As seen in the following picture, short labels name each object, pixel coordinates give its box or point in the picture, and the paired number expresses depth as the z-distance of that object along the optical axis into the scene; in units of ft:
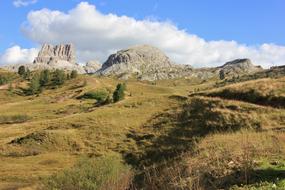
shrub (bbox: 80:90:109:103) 586.45
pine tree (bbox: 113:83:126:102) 401.29
